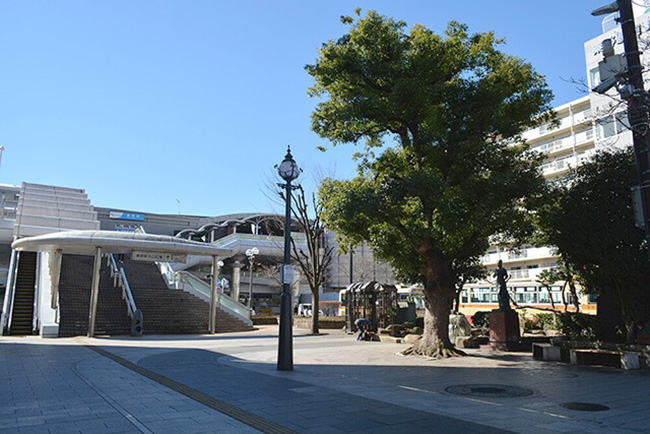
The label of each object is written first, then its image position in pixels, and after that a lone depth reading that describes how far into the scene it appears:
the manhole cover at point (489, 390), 8.16
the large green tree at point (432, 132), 12.91
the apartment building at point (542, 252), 43.09
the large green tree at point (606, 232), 11.65
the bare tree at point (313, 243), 25.94
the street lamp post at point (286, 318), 10.65
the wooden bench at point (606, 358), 11.20
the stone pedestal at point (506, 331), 15.95
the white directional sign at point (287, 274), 10.62
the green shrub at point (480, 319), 25.60
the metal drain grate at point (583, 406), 6.92
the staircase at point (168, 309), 23.02
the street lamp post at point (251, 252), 37.88
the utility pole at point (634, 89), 5.79
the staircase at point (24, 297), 20.41
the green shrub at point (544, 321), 21.96
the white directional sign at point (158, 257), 21.64
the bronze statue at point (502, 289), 16.52
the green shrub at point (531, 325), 22.73
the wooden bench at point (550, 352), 13.25
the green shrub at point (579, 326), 14.09
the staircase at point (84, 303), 20.66
